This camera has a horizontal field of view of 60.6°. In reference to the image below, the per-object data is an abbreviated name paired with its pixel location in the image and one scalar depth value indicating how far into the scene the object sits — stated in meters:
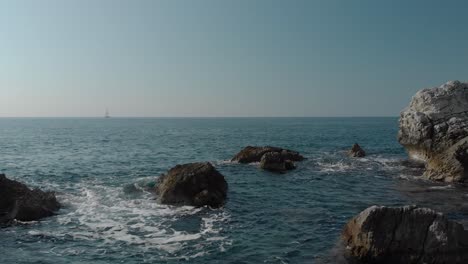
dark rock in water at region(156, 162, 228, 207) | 30.71
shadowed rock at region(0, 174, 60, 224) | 26.39
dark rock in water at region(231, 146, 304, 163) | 54.28
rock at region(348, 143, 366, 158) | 60.08
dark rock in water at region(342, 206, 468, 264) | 17.61
